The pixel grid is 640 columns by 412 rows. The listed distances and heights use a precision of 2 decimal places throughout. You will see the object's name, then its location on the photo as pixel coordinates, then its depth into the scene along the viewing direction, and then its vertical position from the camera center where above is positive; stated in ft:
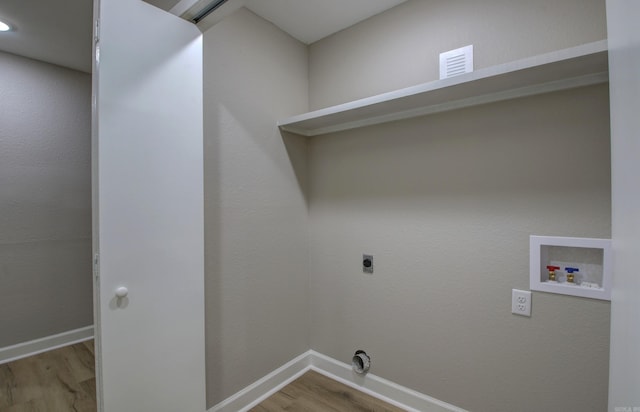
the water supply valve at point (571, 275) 4.37 -1.13
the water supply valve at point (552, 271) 4.54 -1.11
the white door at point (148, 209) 3.48 -0.03
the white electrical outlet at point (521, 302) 4.66 -1.68
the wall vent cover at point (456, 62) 5.13 +2.73
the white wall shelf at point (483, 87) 3.68 +1.94
